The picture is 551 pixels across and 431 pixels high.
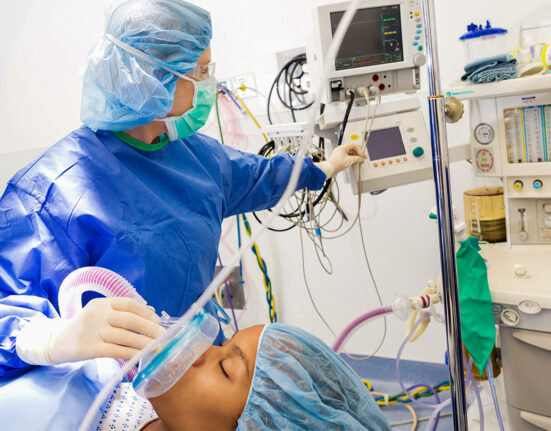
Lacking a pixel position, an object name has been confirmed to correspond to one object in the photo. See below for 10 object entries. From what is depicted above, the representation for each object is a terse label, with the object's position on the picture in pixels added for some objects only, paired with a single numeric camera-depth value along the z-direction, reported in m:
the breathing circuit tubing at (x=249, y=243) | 0.65
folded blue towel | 1.70
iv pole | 1.18
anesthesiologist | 1.03
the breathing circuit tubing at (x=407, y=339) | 1.64
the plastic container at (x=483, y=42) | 1.89
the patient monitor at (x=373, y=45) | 1.76
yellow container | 1.95
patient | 0.87
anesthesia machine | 1.52
